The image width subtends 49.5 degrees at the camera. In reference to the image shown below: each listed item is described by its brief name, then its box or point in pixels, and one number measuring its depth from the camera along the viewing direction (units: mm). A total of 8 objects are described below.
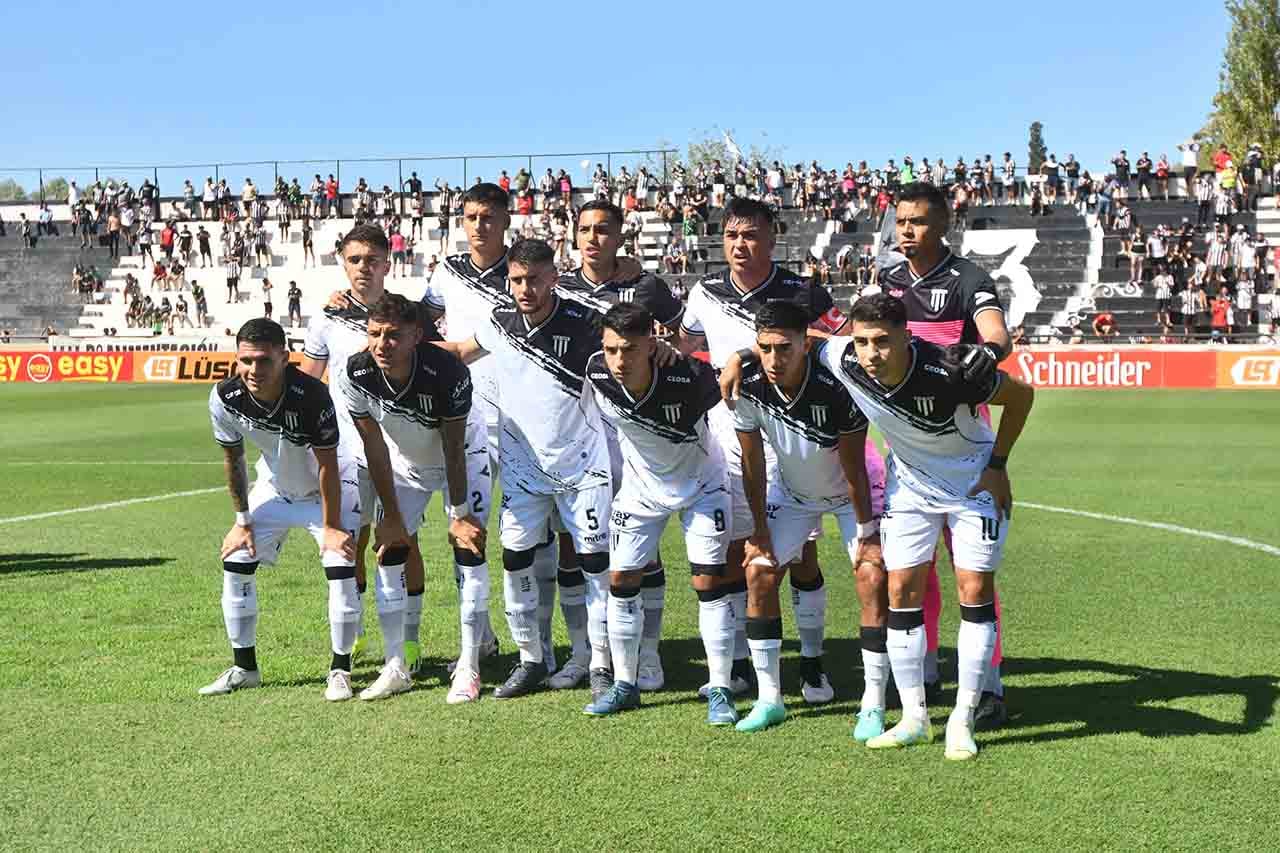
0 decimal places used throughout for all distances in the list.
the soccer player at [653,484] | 7449
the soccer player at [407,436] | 7902
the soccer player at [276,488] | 7934
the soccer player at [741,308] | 7949
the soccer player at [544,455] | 8094
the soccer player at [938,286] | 7316
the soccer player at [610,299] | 8234
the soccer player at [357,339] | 8531
